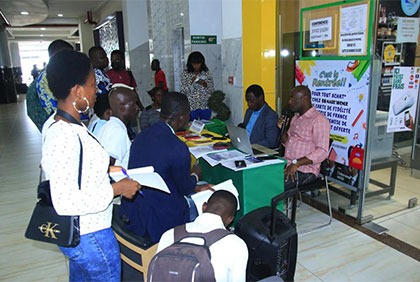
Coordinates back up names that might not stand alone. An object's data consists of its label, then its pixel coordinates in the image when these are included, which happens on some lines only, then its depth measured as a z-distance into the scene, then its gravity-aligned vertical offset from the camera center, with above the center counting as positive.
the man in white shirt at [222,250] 1.28 -0.65
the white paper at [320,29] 3.23 +0.38
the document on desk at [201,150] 2.75 -0.62
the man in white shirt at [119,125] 2.28 -0.32
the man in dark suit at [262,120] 3.27 -0.46
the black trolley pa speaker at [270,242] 1.69 -0.83
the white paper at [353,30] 2.87 +0.33
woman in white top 1.19 -0.32
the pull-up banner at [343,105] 2.97 -0.32
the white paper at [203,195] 2.20 -0.76
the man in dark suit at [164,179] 1.87 -0.60
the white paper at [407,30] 3.17 +0.34
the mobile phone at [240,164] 2.44 -0.64
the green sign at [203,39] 5.74 +0.57
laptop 2.69 -0.57
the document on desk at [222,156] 2.58 -0.64
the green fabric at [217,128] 4.00 -0.62
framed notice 2.86 +0.35
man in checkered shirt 2.90 -0.61
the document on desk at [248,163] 2.42 -0.65
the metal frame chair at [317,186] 2.80 -0.95
